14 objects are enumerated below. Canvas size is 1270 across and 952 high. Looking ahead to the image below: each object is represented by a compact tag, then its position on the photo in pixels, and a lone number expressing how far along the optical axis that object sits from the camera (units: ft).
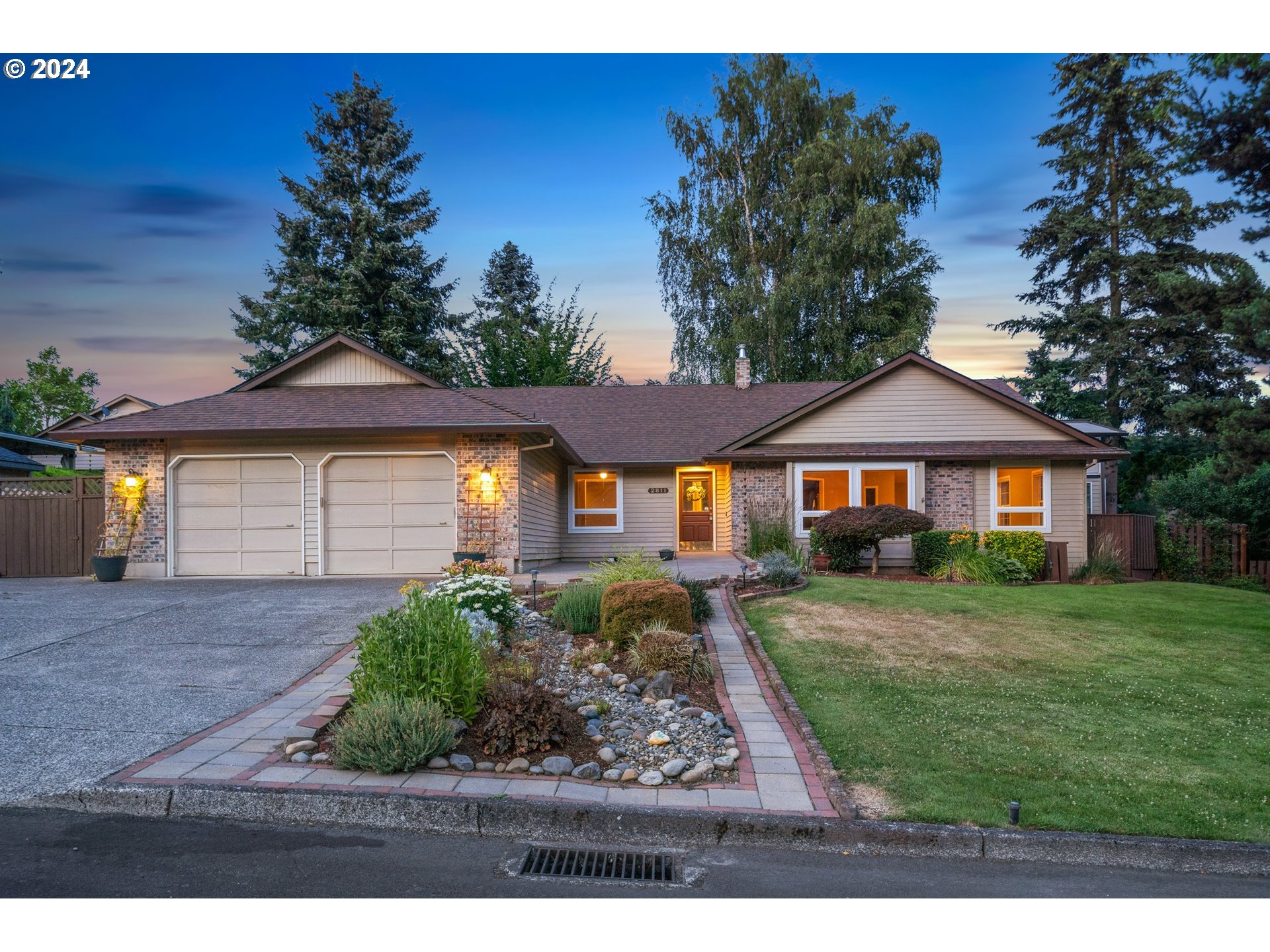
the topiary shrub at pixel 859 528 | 42.93
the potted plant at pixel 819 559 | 46.96
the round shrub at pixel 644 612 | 22.93
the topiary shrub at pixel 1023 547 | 45.96
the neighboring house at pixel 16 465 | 66.13
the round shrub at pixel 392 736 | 14.30
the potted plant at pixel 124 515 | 42.78
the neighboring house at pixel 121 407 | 87.60
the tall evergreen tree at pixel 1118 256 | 80.89
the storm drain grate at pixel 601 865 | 11.34
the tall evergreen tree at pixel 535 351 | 94.32
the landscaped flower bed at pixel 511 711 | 14.62
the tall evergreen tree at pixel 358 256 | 86.89
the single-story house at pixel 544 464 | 42.70
